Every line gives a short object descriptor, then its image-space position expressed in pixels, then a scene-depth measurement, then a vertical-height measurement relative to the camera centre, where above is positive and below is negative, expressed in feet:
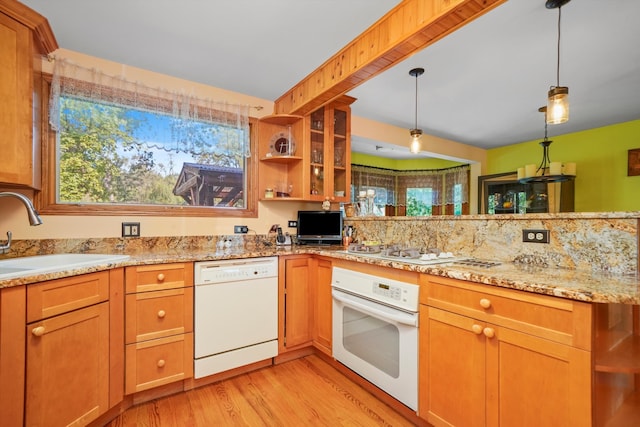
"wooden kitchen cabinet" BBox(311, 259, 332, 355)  7.22 -2.38
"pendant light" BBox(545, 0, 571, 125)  5.74 +2.20
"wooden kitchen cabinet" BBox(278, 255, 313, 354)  7.32 -2.36
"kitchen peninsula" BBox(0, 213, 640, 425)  3.21 -0.99
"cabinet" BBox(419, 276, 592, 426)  3.24 -1.90
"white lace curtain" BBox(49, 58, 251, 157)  6.45 +2.86
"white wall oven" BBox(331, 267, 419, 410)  5.05 -2.37
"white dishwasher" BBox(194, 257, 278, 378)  6.27 -2.35
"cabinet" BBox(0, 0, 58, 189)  4.92 +2.12
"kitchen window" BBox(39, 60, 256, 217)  6.65 +1.55
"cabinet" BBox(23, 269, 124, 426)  4.17 -2.23
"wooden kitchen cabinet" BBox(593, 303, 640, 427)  3.19 -1.65
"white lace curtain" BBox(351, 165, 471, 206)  16.72 +1.99
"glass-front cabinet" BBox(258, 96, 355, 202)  8.91 +1.86
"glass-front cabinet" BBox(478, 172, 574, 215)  13.89 +0.87
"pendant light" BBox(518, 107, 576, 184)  9.94 +1.50
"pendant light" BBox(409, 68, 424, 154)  9.18 +2.30
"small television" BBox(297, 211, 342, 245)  8.89 -0.43
